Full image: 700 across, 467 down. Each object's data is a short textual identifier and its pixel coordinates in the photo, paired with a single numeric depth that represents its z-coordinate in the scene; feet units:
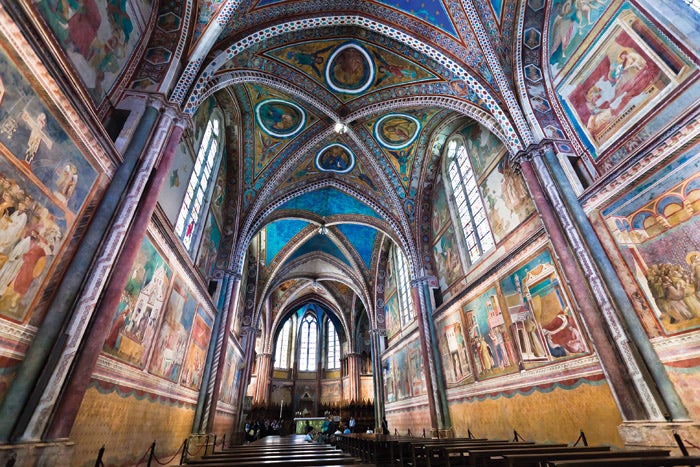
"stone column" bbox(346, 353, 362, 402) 90.94
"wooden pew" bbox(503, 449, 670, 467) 11.41
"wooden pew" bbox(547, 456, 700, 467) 8.77
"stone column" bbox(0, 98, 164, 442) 12.34
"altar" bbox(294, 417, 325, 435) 86.15
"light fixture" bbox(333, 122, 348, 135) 42.68
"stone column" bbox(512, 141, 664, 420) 17.71
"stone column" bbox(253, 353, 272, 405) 90.33
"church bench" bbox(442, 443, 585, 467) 13.05
